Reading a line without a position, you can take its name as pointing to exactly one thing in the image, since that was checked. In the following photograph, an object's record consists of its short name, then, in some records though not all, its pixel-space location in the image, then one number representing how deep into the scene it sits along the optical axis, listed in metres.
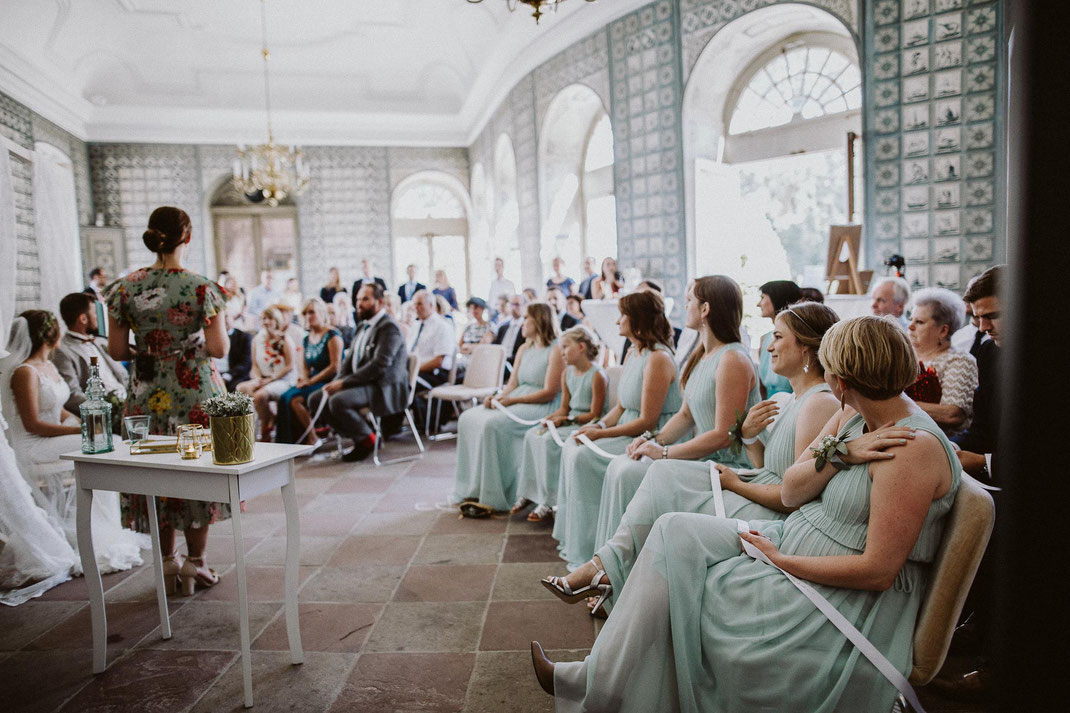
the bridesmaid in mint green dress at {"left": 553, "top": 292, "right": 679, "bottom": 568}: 3.44
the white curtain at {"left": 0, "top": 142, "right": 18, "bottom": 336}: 4.22
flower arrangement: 2.45
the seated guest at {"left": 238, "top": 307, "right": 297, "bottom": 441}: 6.83
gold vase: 2.44
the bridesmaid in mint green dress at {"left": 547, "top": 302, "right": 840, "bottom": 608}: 2.29
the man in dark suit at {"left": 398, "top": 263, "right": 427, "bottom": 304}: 11.96
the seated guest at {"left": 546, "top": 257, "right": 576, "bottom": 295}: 9.53
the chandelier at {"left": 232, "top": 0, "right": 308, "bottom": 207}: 11.20
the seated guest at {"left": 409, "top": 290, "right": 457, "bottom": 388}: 7.47
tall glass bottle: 2.66
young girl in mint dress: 4.11
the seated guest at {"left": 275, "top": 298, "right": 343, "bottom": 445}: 6.48
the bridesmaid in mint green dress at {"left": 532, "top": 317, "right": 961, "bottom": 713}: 1.66
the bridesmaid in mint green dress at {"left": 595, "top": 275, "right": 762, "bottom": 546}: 2.92
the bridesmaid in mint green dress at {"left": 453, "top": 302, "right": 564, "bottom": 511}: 4.49
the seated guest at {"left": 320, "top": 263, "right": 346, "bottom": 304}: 10.77
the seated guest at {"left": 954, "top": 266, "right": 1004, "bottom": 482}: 2.64
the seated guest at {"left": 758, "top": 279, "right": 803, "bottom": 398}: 3.61
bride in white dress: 3.42
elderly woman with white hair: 2.95
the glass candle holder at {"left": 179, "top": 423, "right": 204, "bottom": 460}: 2.57
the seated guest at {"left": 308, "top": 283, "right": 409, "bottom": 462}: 6.12
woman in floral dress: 3.10
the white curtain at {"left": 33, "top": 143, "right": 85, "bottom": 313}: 5.47
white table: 2.38
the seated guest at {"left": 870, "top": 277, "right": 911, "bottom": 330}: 4.18
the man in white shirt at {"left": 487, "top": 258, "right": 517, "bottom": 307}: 11.11
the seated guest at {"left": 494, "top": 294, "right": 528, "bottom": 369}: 7.38
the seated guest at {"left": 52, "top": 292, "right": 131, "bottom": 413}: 3.86
